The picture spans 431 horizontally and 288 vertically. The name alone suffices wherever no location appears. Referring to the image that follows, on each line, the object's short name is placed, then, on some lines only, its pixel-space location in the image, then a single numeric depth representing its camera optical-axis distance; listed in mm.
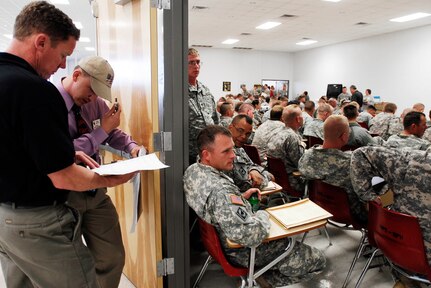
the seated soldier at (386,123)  5359
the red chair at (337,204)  2332
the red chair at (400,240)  1674
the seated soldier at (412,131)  3146
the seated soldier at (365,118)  6073
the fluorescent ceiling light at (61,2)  6734
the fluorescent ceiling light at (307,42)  12852
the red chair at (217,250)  1707
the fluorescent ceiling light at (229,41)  12651
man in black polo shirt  1083
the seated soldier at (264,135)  3670
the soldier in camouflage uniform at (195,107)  2607
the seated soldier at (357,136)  3709
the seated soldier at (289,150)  3152
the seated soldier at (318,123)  4719
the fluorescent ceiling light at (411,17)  8273
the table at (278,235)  1608
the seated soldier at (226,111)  4565
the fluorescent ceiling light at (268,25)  9348
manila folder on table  1689
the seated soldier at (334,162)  2514
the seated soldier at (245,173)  2398
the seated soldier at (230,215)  1583
